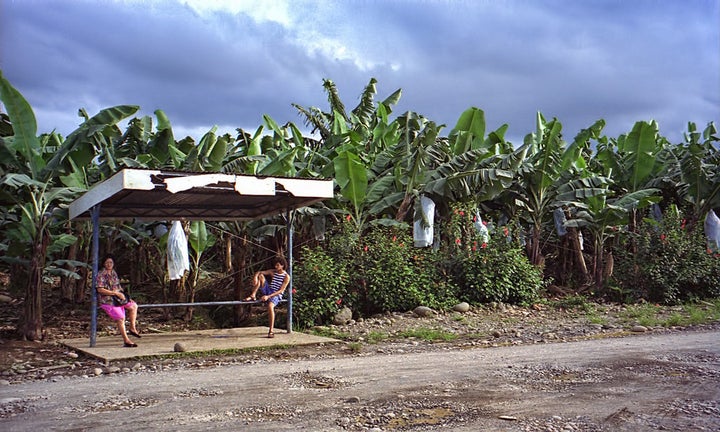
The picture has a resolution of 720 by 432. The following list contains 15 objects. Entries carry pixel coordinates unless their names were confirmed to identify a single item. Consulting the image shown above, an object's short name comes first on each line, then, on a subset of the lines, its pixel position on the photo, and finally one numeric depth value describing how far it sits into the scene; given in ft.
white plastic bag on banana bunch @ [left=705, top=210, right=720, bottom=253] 61.31
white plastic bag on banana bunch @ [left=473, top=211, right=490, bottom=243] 51.39
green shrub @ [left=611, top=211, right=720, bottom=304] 54.39
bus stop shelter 31.78
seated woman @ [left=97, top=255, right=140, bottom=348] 35.29
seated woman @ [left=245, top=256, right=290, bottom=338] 38.60
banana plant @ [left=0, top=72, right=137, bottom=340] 35.58
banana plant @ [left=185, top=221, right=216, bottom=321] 44.88
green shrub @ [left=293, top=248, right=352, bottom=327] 43.16
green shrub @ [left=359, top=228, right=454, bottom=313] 46.06
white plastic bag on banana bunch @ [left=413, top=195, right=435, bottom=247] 50.93
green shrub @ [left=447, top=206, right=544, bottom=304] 49.88
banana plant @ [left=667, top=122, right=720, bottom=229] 58.85
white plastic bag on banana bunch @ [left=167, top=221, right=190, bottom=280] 39.45
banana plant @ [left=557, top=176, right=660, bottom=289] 56.54
